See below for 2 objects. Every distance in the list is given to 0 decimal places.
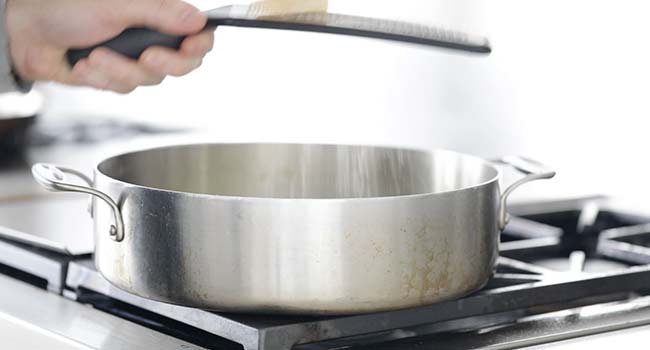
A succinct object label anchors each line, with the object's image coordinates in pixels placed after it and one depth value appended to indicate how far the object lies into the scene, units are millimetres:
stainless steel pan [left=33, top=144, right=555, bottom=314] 1522
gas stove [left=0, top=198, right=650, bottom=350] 1561
